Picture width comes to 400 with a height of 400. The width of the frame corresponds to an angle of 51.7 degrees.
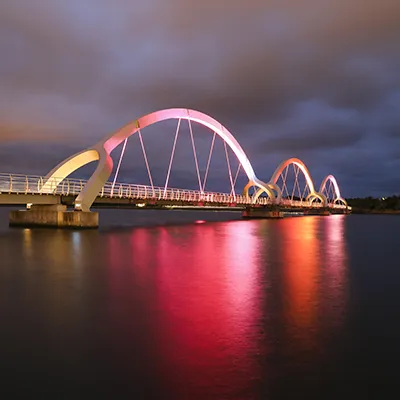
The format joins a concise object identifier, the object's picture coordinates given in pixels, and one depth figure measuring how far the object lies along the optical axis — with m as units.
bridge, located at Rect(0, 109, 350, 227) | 33.78
